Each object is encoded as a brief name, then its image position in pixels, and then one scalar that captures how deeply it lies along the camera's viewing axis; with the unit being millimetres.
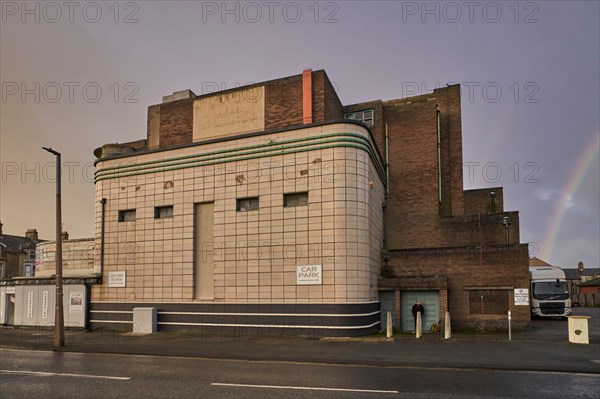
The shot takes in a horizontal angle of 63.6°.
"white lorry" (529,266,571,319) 31812
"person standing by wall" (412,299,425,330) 23516
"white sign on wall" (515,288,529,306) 22281
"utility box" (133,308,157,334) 24500
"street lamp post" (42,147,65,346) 19927
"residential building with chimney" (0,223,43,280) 64438
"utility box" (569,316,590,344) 18344
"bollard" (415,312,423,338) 20812
